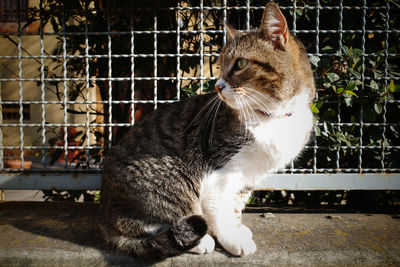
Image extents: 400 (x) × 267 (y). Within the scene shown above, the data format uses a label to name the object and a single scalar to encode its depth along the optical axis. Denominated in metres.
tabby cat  1.01
